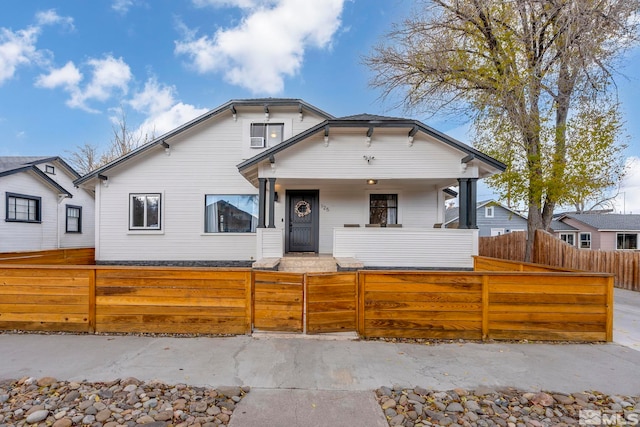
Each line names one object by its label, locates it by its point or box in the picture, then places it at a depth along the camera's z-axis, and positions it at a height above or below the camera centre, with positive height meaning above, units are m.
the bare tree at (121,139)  20.29 +5.31
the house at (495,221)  24.08 -0.77
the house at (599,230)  19.81 -1.29
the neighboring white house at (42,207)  9.98 +0.11
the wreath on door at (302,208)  8.93 +0.09
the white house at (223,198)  8.86 +0.40
